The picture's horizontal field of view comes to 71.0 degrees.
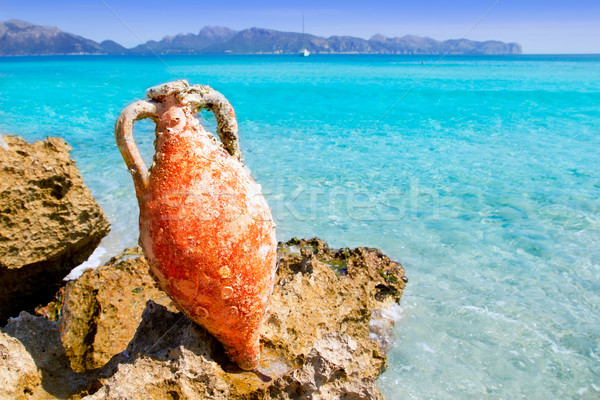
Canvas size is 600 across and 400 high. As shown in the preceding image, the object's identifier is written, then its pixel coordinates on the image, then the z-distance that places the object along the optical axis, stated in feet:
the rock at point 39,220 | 10.78
